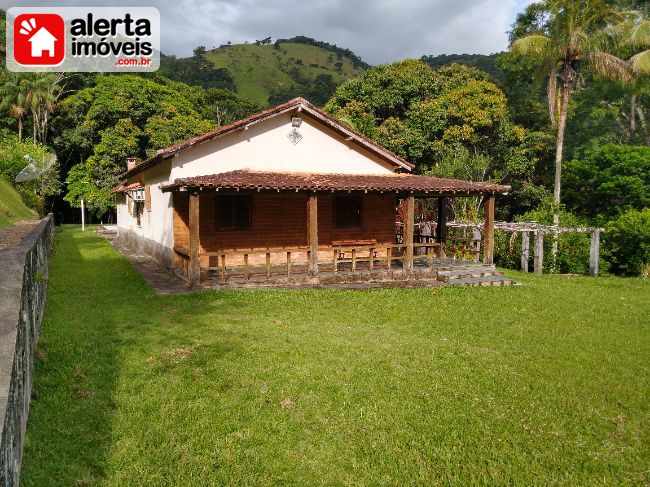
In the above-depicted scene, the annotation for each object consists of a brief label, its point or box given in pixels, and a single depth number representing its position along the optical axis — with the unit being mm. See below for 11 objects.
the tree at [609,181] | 25591
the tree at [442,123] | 28938
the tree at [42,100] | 37312
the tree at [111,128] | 35562
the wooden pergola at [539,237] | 17062
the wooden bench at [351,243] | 16266
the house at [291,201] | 13312
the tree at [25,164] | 18594
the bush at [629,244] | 16984
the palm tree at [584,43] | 18266
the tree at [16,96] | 37500
